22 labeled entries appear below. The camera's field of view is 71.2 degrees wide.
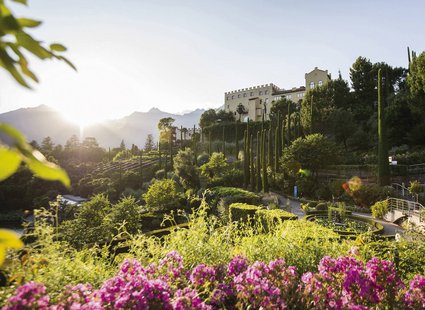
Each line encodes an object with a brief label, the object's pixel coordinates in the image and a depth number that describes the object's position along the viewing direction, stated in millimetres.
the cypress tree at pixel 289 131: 32609
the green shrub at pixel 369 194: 18686
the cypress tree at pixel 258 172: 28203
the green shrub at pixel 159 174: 38719
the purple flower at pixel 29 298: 1766
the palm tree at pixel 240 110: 65562
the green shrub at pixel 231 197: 17766
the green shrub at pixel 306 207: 17369
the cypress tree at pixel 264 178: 27297
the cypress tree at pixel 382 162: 21203
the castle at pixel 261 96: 55656
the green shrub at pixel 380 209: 16016
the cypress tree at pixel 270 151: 29812
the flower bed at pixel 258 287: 2213
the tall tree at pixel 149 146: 68812
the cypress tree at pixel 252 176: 28931
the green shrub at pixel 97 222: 9935
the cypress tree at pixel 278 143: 29141
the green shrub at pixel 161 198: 19219
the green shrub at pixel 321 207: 17703
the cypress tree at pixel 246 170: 29934
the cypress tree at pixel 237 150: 41806
